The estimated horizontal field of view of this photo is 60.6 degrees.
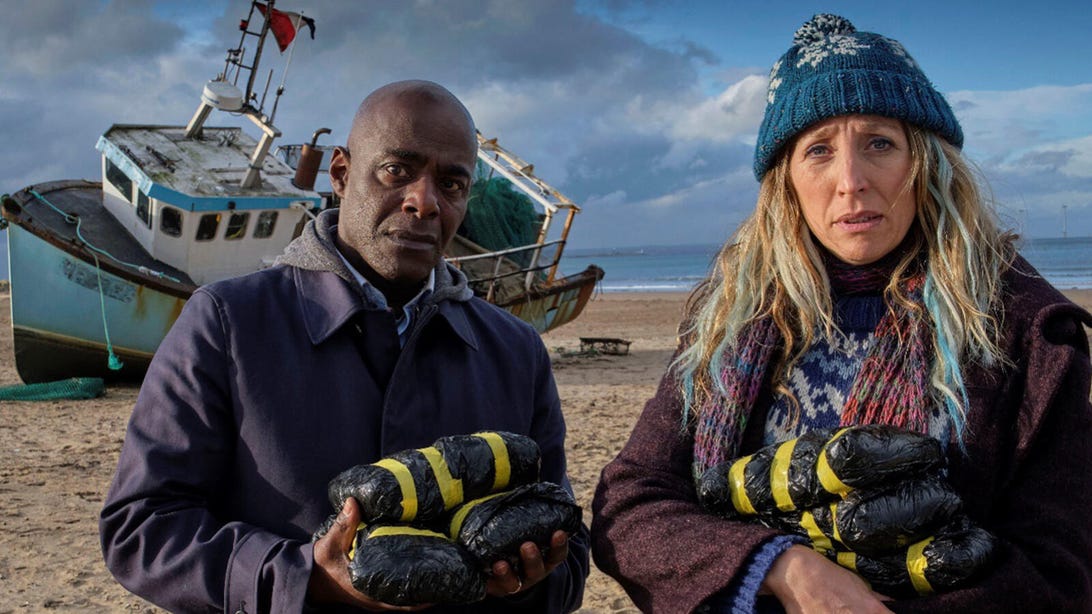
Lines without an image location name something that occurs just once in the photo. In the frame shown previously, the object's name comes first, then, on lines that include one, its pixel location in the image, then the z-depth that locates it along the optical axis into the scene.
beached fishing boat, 11.70
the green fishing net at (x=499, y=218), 16.12
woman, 1.92
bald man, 2.04
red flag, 13.98
